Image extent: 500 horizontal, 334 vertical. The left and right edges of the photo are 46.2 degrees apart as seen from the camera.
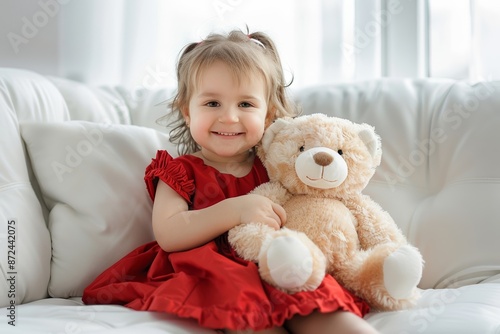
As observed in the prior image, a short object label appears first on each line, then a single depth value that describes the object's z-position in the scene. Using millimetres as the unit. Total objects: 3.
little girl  972
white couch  1075
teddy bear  996
